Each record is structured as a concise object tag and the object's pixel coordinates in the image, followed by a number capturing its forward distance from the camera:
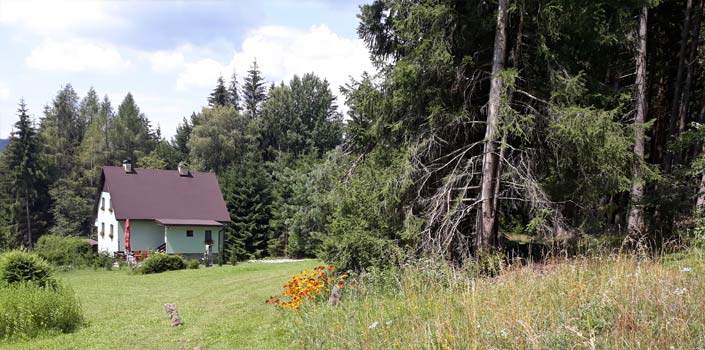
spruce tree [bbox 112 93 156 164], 54.25
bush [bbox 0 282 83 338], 8.45
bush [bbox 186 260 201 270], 23.62
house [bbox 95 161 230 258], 31.14
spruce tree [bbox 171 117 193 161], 57.71
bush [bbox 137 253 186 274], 22.11
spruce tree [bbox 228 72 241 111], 59.66
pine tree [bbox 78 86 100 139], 58.28
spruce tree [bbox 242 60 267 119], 56.75
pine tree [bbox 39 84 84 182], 51.91
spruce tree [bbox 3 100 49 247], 45.19
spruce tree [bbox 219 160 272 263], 34.69
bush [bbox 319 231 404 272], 9.13
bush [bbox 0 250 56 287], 10.74
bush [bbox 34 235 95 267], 26.73
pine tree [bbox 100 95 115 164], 52.34
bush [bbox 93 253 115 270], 25.84
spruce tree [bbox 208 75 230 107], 59.47
